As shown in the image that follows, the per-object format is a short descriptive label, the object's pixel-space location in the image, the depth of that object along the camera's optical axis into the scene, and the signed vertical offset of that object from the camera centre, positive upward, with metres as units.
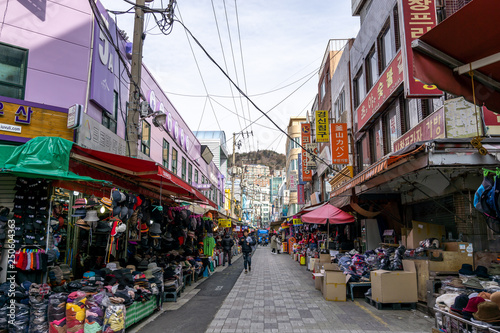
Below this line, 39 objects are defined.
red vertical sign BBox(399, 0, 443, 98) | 8.51 +4.91
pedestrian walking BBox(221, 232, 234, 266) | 21.77 -1.42
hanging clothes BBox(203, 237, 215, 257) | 16.83 -1.10
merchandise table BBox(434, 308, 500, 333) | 4.23 -1.36
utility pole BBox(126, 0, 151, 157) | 9.39 +3.62
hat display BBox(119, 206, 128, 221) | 7.80 +0.18
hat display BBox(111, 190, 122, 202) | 7.48 +0.54
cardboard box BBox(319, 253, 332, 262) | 13.79 -1.38
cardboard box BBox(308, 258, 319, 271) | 16.54 -1.96
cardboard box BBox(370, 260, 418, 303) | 8.52 -1.53
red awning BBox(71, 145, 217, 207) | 7.15 +1.18
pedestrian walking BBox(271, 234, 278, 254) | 34.75 -2.24
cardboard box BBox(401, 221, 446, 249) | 9.51 -0.24
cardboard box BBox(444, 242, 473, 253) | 8.00 -0.53
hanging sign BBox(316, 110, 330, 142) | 19.91 +5.38
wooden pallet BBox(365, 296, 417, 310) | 8.59 -2.02
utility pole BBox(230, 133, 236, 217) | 35.17 +7.26
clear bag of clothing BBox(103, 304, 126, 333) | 6.16 -1.71
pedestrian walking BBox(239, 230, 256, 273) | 17.02 -1.16
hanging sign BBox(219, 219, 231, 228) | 26.10 -0.02
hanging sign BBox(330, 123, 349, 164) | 17.31 +3.80
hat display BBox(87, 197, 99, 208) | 7.07 +0.36
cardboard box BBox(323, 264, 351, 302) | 9.84 -1.76
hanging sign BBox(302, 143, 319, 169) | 26.50 +5.37
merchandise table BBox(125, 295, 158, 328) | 6.83 -1.88
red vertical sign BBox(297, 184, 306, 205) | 37.16 +2.95
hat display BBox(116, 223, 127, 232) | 7.30 -0.12
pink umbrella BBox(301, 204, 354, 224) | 12.94 +0.23
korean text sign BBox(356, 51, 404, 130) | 11.60 +4.94
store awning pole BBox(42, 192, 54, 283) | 6.72 -0.33
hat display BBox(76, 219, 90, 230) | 6.95 -0.06
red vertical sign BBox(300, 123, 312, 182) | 27.98 +6.93
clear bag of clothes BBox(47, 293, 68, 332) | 6.04 -1.59
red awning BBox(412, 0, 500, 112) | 2.96 +1.63
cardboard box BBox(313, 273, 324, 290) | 11.31 -1.89
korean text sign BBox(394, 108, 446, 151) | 8.71 +2.57
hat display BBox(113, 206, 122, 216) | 7.49 +0.23
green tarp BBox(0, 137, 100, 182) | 6.14 +1.09
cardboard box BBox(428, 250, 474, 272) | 7.98 -0.85
